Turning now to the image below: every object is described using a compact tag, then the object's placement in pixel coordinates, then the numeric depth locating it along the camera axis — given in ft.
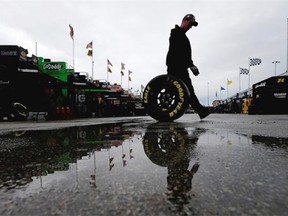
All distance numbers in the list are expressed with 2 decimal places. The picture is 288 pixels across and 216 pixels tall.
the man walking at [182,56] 14.98
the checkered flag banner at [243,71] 117.60
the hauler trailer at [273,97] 48.88
